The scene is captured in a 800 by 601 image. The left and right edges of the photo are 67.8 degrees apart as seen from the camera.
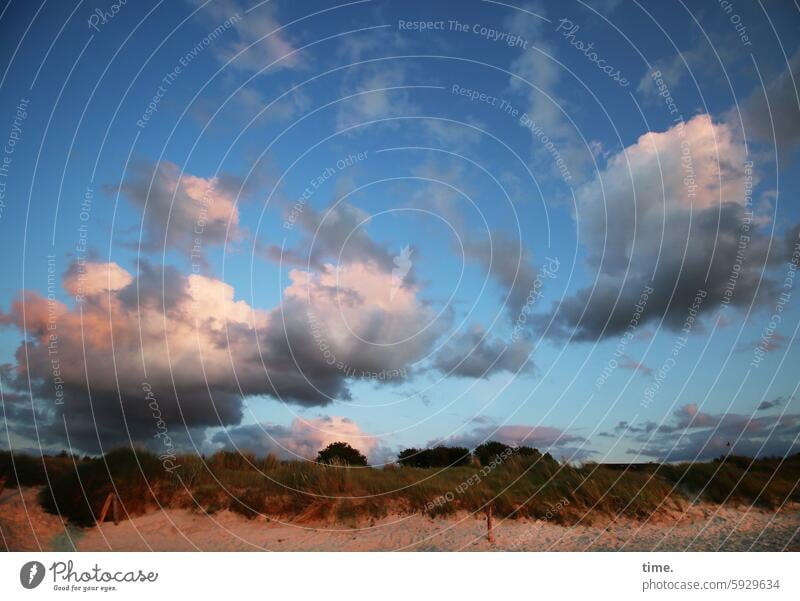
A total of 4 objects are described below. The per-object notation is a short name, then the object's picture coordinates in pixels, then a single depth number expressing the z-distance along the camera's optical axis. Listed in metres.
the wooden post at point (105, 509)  15.95
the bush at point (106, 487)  16.61
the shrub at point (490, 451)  22.47
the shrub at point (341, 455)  20.43
